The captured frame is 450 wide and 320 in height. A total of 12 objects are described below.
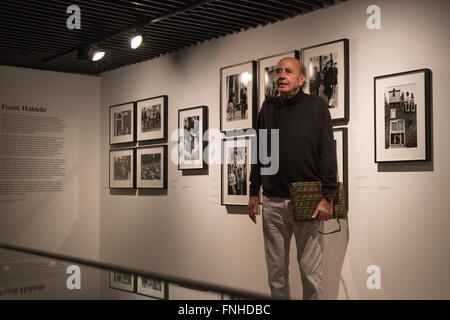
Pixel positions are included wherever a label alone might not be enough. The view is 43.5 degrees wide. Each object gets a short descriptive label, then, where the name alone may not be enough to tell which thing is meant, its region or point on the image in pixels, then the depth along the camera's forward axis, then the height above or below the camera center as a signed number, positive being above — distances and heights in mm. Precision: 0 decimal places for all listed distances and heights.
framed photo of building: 3861 +369
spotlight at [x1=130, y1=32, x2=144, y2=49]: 5387 +1254
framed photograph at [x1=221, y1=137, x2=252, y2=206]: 5301 -8
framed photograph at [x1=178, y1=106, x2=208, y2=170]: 5828 +343
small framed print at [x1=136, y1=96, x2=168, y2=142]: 6406 +595
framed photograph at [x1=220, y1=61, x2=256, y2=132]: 5234 +694
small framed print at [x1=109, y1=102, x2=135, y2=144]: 6961 +589
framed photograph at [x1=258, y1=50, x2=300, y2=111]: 4996 +837
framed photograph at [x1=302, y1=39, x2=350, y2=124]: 4410 +755
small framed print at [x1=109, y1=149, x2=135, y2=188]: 6953 +21
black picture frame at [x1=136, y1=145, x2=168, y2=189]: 6395 -28
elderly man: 3896 -36
